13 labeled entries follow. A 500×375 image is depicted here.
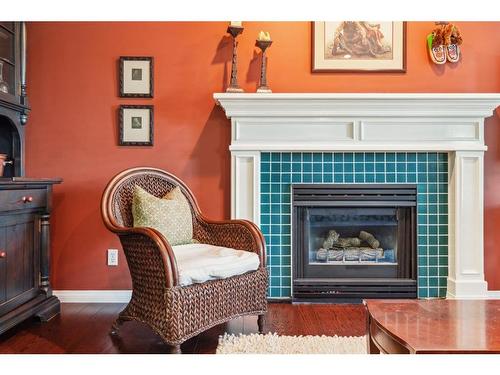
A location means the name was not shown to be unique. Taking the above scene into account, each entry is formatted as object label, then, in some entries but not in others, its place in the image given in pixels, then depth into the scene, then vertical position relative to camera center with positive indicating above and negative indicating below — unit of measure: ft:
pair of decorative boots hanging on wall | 10.48 +3.33
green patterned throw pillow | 8.41 -0.47
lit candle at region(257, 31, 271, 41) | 10.25 +3.38
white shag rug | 7.30 -2.50
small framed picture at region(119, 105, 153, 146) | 10.62 +1.48
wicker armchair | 6.98 -1.42
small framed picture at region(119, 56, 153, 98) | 10.61 +2.56
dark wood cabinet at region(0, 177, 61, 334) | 8.07 -1.15
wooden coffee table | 4.33 -1.41
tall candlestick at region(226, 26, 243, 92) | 10.30 +2.79
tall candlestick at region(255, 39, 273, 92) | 10.29 +2.78
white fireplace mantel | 10.05 +1.16
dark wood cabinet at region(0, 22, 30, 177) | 9.45 +1.95
